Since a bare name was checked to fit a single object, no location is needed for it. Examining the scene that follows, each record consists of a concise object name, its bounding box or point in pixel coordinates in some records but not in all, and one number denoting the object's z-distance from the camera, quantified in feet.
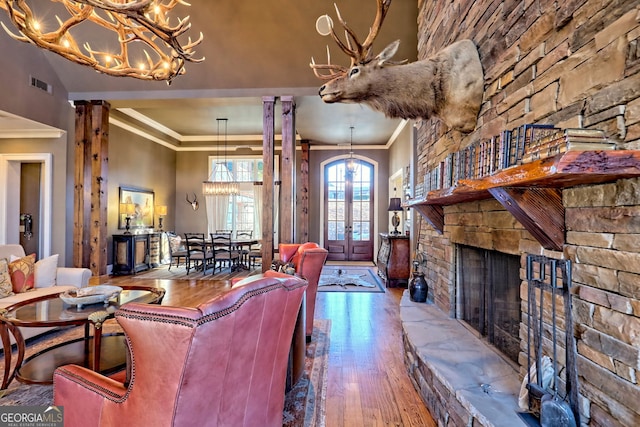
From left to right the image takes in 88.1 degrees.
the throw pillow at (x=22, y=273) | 10.87
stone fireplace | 3.57
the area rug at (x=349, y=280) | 18.52
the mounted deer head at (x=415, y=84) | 7.27
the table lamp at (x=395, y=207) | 20.43
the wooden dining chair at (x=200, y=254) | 22.88
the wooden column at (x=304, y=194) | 29.27
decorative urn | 10.64
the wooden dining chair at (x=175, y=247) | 24.06
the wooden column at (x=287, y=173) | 18.01
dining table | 23.43
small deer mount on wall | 29.92
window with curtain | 30.12
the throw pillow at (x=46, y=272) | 11.71
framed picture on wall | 22.70
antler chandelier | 7.73
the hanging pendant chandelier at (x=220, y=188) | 25.04
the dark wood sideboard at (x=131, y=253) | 21.89
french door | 31.37
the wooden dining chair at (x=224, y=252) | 23.00
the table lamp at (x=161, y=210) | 25.63
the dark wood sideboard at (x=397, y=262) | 19.20
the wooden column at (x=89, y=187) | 19.12
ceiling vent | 17.19
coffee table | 6.99
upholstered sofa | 11.43
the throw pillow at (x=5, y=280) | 10.27
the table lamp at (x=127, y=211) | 22.44
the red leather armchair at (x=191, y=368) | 3.43
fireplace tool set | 4.13
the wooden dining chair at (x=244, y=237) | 24.71
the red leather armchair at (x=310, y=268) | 9.93
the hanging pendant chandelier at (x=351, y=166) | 25.42
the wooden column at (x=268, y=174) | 17.97
